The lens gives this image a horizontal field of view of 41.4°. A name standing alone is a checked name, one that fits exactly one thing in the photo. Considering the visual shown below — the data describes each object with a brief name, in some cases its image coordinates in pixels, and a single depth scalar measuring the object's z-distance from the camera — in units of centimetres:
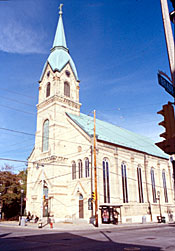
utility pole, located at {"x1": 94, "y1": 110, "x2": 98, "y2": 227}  2636
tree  4437
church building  3397
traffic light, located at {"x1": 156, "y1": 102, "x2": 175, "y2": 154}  384
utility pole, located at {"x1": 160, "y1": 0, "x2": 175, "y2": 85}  496
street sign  473
